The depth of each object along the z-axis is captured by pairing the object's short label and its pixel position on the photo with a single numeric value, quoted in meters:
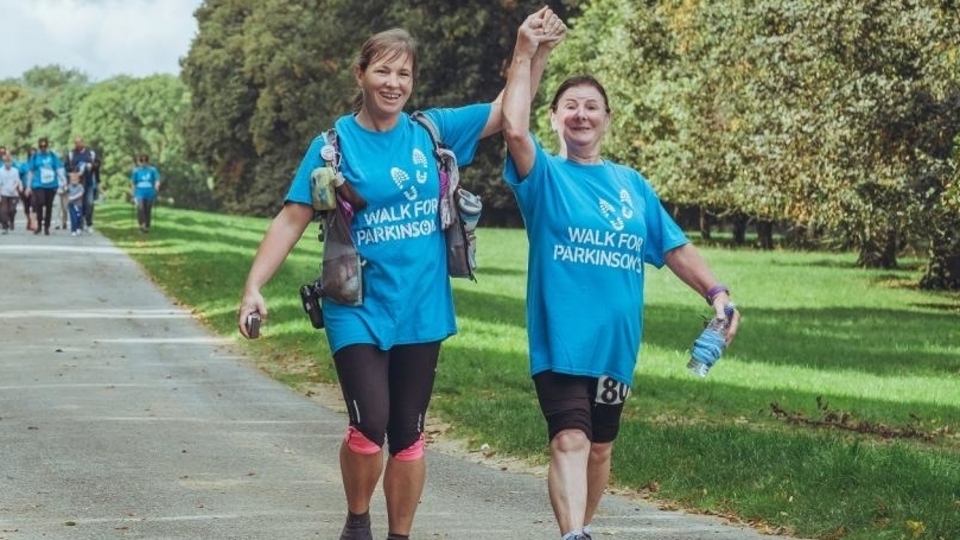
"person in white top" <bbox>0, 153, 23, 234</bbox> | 39.09
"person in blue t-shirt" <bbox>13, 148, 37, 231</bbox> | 42.24
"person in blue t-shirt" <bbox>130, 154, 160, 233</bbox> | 40.16
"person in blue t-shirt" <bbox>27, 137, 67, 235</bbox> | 36.53
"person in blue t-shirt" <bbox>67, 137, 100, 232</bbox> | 38.69
